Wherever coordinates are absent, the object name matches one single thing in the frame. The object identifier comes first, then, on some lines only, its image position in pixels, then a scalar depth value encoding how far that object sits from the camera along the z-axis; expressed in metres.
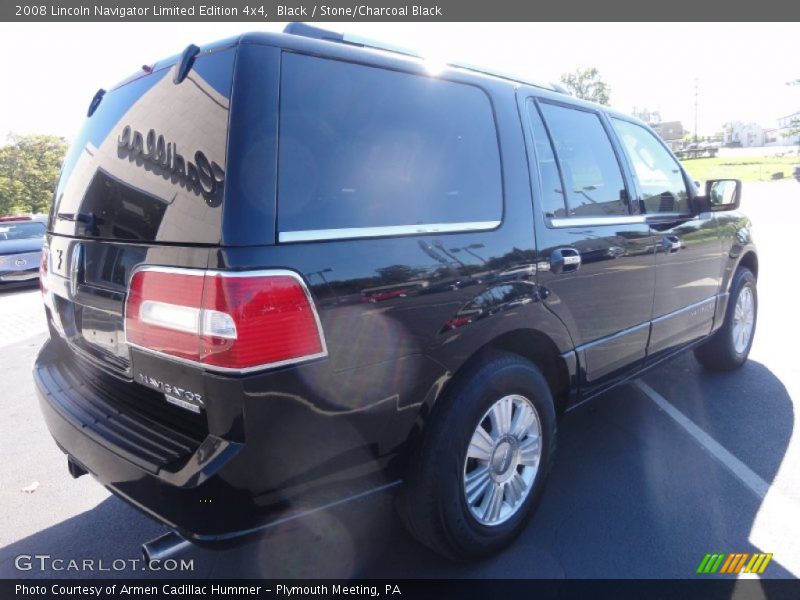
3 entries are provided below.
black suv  1.70
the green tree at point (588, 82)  70.31
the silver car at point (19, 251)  10.61
